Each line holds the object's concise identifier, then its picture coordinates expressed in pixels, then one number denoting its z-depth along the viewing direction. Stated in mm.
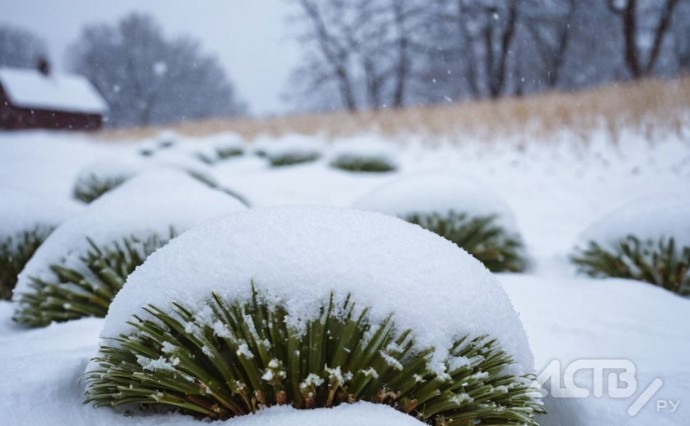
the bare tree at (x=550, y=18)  17953
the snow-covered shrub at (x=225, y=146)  12705
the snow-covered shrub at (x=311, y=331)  1078
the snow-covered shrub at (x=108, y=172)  5803
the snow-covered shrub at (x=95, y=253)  2221
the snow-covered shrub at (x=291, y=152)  10773
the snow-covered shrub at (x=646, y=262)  2779
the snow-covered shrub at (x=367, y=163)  9305
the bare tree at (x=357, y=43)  22453
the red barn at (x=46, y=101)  16672
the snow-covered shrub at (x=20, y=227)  2982
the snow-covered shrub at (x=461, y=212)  3400
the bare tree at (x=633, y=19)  14422
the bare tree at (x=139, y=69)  34281
